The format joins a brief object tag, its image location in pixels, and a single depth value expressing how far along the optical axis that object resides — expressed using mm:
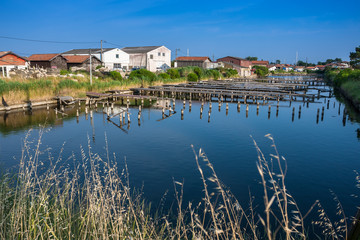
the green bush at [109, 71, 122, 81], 42312
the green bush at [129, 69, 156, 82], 43931
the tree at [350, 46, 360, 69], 59625
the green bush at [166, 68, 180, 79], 54875
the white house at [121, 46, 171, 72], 67375
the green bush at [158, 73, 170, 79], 50638
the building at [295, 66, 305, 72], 156750
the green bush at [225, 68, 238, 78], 79162
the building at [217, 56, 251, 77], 91000
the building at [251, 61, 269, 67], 136725
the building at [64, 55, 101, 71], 54750
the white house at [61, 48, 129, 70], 60938
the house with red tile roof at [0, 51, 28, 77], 42078
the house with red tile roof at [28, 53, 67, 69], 51719
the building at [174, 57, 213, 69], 79438
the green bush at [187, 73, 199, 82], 57219
